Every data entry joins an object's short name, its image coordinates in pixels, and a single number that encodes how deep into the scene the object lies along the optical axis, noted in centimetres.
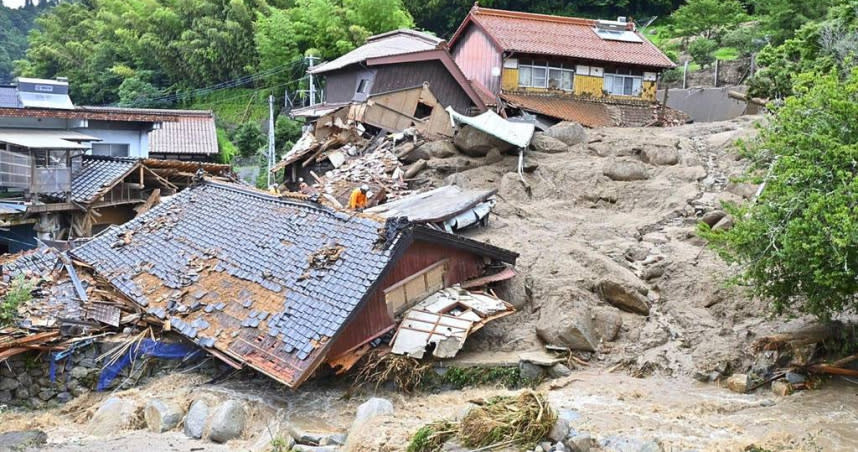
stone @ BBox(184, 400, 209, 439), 1090
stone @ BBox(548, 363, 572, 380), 1270
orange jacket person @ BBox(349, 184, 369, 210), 1892
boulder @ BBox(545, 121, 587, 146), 2391
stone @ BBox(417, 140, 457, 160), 2283
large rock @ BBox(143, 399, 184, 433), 1120
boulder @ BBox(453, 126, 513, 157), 2258
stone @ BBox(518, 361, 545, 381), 1255
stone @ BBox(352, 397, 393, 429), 1057
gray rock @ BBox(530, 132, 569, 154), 2327
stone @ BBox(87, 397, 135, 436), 1131
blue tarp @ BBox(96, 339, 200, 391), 1282
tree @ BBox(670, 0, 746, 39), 4062
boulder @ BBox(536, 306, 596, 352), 1329
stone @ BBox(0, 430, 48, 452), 1039
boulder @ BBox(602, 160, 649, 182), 2120
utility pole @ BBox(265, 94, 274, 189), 2734
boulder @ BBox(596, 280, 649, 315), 1469
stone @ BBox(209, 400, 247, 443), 1070
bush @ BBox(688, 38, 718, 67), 3788
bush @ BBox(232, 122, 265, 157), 3438
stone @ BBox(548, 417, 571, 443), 939
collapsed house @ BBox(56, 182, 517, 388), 1173
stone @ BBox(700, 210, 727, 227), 1747
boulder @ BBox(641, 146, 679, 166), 2202
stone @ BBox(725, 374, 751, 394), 1206
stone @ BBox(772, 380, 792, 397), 1166
